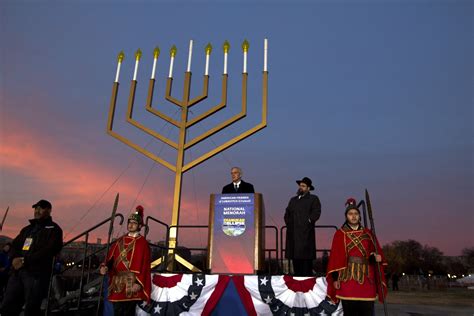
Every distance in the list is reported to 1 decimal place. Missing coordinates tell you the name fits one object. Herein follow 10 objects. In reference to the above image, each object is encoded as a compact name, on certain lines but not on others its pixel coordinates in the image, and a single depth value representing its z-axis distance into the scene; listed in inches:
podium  173.5
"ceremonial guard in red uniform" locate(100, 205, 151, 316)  139.2
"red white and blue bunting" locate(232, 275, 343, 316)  157.6
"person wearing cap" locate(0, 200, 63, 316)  144.1
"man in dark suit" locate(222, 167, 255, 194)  203.0
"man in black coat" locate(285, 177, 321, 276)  177.3
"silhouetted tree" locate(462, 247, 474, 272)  2240.8
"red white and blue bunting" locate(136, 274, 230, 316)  165.2
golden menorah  248.1
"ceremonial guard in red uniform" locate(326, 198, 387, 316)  124.3
